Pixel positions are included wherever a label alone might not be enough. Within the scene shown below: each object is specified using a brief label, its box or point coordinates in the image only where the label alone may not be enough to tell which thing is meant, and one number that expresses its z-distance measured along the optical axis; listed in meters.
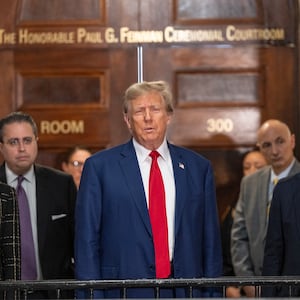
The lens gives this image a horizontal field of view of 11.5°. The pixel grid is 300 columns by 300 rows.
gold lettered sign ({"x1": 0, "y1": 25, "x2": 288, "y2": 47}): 11.89
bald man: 10.44
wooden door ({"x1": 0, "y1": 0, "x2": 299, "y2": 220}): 11.87
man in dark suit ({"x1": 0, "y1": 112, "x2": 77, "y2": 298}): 8.89
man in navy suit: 7.80
